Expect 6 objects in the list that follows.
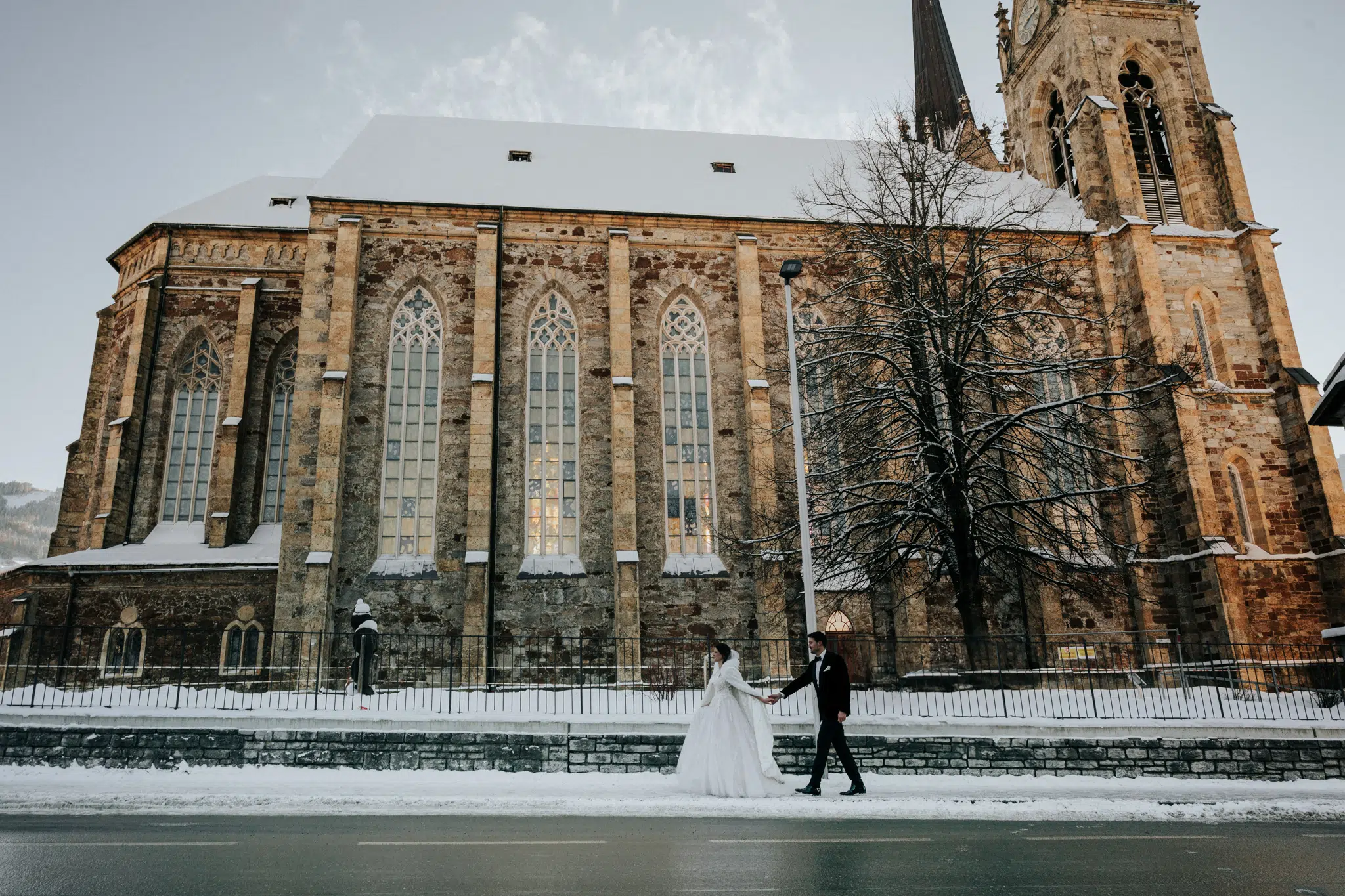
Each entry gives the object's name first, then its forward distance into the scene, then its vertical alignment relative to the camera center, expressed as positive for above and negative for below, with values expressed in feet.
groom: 30.17 -1.07
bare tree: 51.96 +17.02
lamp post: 39.70 +10.25
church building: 67.26 +23.91
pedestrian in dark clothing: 50.24 +2.71
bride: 30.32 -2.17
